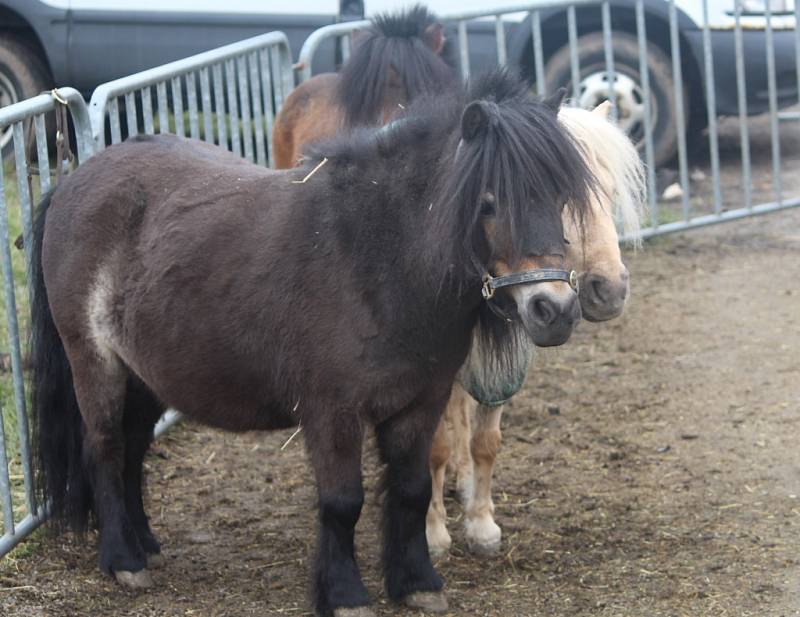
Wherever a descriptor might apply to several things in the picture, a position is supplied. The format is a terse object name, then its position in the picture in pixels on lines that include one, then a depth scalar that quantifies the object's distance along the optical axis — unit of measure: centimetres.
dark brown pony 329
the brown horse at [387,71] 532
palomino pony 371
